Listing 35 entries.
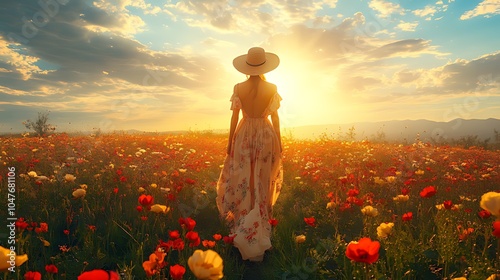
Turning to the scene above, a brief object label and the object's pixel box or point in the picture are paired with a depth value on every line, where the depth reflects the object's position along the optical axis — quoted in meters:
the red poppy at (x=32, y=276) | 2.03
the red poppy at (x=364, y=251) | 1.87
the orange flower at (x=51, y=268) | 2.47
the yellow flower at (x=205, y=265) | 1.75
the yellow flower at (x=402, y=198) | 4.38
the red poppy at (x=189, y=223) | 2.97
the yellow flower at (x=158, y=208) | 3.54
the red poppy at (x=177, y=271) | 1.97
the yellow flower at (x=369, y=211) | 3.68
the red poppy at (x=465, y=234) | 3.28
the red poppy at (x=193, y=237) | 2.76
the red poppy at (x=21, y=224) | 3.09
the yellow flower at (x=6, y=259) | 1.83
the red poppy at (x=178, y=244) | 2.83
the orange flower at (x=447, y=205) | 3.50
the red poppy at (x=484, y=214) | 3.28
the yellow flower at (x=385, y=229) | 3.19
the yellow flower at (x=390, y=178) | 5.32
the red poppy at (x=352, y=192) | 4.24
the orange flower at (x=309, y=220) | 3.71
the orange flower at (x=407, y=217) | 3.42
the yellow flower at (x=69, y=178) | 5.11
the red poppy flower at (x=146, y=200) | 3.38
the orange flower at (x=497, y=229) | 2.18
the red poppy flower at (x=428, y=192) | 3.65
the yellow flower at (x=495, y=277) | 2.08
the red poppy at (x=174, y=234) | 2.86
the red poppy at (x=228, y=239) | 3.63
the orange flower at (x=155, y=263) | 2.10
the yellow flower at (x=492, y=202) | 2.22
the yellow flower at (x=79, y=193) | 4.46
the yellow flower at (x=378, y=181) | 5.39
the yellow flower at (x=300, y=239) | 3.75
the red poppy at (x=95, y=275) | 1.30
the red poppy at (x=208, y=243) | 3.05
